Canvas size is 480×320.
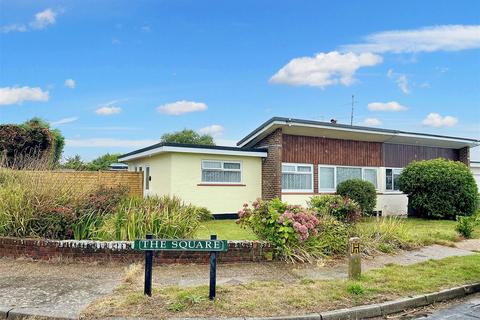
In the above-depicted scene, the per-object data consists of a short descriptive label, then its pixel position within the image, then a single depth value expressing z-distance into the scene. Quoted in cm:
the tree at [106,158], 4787
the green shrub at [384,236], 968
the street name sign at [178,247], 570
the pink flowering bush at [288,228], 836
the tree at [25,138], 2155
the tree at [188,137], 5778
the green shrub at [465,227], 1244
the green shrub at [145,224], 851
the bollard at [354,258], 687
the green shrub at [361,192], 1830
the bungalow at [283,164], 1728
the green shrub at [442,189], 1847
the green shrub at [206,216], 1483
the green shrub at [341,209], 1123
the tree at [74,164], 1704
